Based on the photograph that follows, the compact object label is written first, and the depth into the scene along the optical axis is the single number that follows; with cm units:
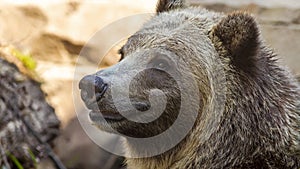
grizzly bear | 816
